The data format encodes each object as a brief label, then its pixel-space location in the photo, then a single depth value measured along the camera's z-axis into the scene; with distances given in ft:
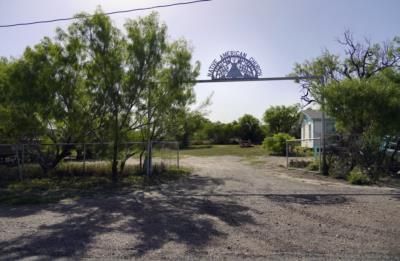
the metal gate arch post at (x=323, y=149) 53.78
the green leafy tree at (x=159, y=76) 45.44
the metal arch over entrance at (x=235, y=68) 53.21
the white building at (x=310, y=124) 111.62
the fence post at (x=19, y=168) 46.94
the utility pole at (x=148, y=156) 50.62
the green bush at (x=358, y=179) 44.57
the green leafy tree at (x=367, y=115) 45.88
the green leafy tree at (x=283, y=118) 169.94
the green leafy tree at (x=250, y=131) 196.24
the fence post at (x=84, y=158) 49.93
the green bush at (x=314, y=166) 59.53
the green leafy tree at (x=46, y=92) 45.14
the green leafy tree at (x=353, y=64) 88.94
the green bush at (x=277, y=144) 105.29
